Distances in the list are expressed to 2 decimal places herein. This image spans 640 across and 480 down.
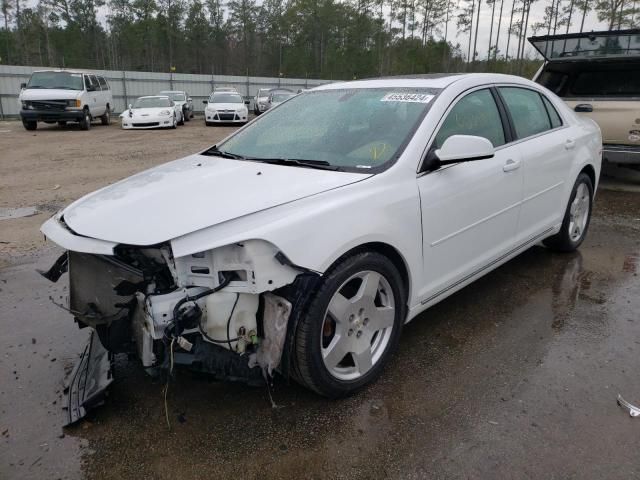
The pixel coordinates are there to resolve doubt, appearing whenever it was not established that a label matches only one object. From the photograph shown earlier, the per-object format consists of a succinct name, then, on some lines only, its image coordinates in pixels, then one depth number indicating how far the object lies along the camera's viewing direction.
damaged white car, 2.35
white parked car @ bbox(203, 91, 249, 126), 20.91
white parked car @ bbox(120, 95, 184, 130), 18.66
